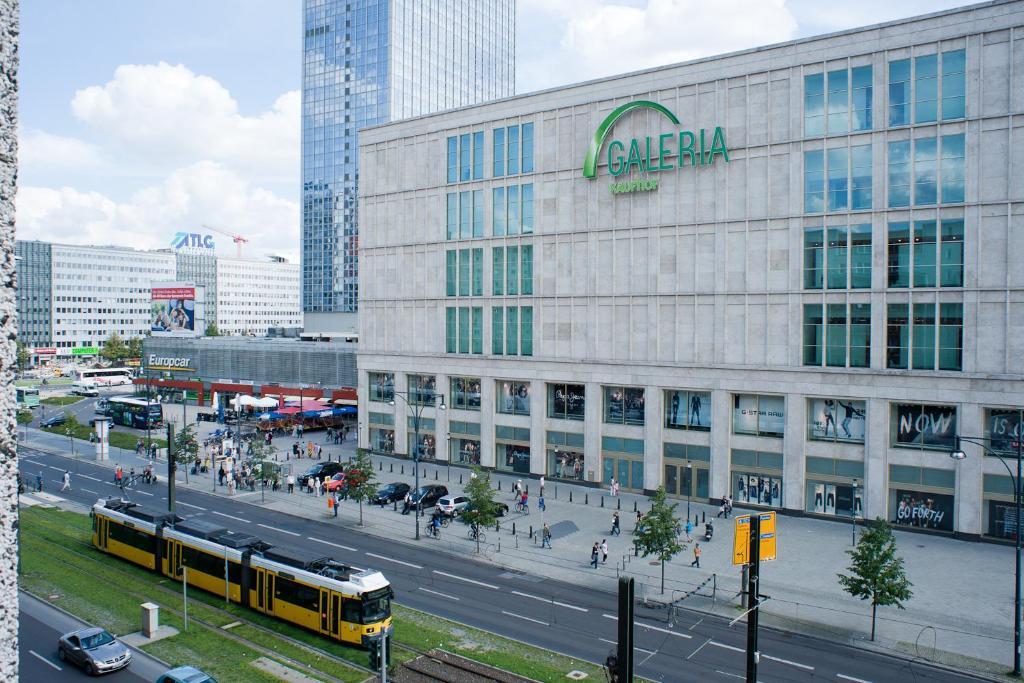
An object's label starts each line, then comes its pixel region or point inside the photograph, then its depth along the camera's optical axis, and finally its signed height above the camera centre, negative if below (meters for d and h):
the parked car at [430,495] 55.49 -12.22
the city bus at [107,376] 140.00 -9.11
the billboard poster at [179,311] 123.44 +2.60
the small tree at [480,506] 44.50 -10.40
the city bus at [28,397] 102.45 -9.81
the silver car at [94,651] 27.73 -11.90
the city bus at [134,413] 93.19 -10.59
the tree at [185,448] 65.06 -10.33
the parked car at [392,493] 57.00 -12.43
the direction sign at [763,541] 20.81 -5.83
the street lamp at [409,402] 69.84 -6.82
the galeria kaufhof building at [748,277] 47.72 +3.84
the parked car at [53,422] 95.69 -11.91
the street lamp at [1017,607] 27.97 -10.09
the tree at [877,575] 31.39 -10.21
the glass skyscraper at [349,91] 146.50 +46.77
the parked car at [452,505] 52.56 -12.24
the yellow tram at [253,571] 30.08 -10.74
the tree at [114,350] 168.18 -5.06
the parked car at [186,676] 25.02 -11.42
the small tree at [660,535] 38.25 -10.35
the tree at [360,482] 50.56 -10.22
